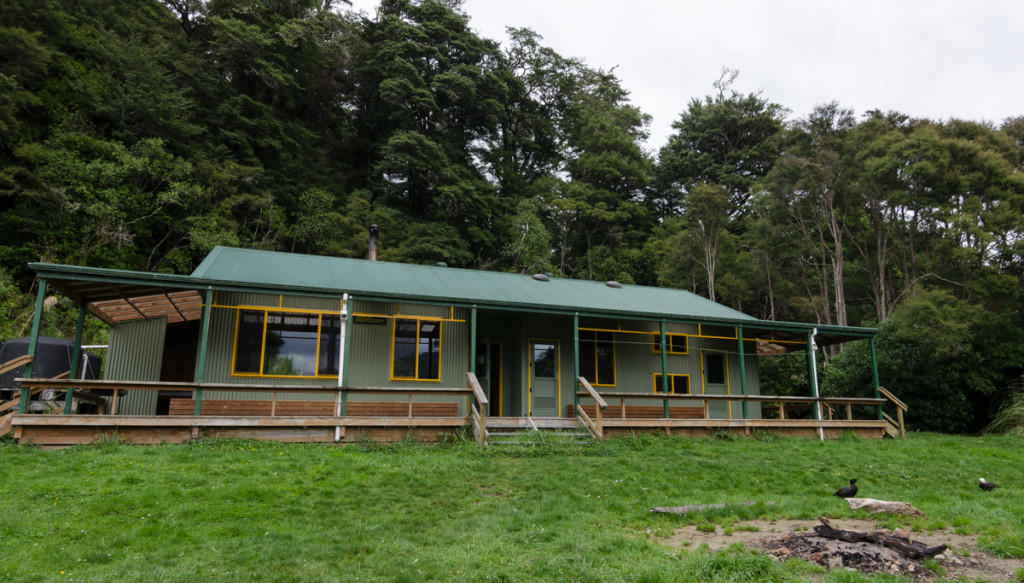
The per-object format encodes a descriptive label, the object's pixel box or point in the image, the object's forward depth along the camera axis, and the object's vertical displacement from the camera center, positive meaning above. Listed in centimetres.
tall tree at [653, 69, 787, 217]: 4056 +1684
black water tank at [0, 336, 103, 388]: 1355 +69
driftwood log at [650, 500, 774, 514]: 696 -143
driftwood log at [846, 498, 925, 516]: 678 -136
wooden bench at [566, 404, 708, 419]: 1523 -63
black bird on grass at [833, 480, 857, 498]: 781 -133
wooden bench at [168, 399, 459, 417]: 1223 -46
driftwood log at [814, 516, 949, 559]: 493 -130
